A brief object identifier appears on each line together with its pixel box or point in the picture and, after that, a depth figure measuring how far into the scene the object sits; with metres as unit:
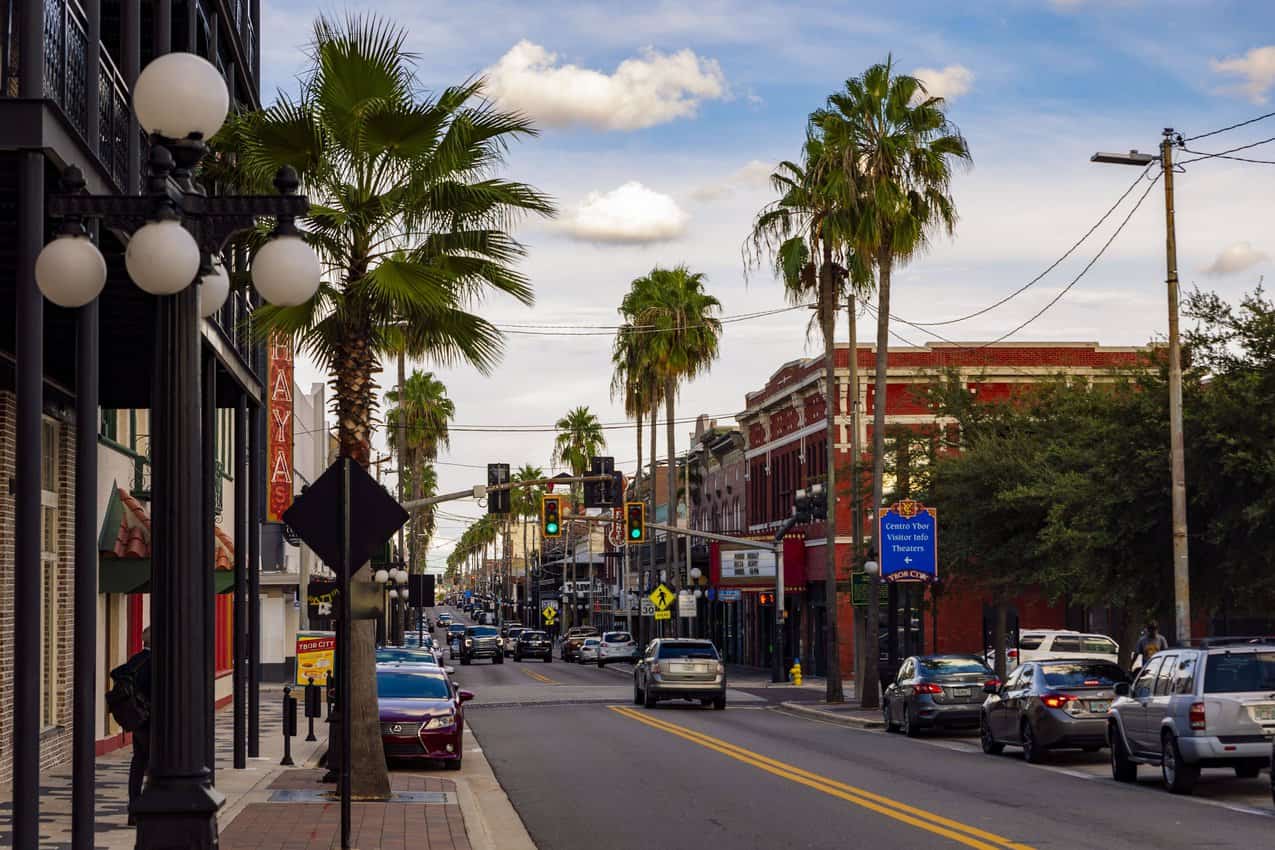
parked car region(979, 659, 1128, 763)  25.17
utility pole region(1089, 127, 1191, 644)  26.53
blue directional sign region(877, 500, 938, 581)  38.72
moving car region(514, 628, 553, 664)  91.81
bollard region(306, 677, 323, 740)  29.28
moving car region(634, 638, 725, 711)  43.34
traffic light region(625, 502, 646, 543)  50.62
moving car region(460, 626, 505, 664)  82.56
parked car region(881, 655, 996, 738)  31.94
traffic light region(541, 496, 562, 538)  50.88
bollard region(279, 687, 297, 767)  24.33
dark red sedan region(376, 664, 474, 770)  24.66
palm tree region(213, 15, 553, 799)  18.91
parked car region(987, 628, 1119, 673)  46.81
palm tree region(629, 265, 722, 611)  68.12
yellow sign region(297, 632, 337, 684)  29.67
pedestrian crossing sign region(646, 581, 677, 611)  65.19
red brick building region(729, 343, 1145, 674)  62.34
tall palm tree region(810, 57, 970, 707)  39.88
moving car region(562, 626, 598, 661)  89.12
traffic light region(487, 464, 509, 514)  50.41
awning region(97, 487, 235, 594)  23.56
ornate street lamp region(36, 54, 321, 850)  9.54
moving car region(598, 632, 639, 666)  79.94
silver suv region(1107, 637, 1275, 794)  19.67
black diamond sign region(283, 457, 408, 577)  13.63
